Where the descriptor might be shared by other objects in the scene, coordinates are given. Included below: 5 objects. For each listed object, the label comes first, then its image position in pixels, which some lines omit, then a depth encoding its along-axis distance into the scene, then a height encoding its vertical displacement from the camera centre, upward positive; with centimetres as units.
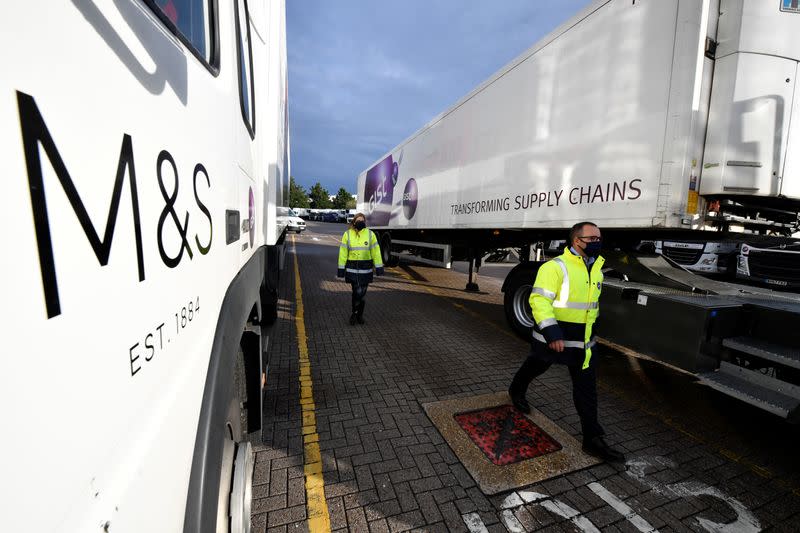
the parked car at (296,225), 2780 -14
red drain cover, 297 -164
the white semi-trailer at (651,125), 320 +106
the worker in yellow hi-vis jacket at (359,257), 586 -47
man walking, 288 -57
